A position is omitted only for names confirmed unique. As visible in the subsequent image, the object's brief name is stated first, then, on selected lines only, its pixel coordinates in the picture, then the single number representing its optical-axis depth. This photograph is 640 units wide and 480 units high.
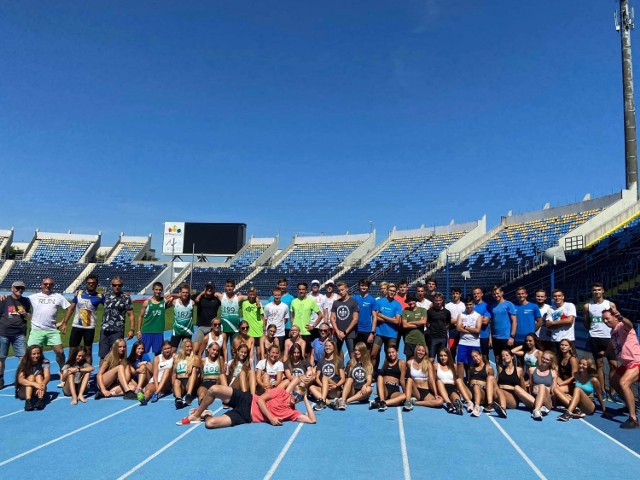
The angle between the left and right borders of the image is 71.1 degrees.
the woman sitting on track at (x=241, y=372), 6.58
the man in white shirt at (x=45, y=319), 7.63
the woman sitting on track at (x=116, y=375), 7.34
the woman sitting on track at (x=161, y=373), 7.23
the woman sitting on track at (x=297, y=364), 7.11
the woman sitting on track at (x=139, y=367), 7.47
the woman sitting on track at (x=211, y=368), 7.02
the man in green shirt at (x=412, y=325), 7.77
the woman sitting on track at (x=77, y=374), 7.19
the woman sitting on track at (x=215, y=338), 7.66
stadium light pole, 31.45
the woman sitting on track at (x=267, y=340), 7.73
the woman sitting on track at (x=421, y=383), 6.95
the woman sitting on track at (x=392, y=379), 6.96
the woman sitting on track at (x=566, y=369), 6.88
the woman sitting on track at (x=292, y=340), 7.31
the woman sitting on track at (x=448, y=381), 6.90
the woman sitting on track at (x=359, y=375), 7.14
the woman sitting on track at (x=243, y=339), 7.35
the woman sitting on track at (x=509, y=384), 6.87
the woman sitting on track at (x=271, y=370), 6.72
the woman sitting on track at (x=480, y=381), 6.82
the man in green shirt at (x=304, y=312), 8.17
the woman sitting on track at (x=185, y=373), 6.98
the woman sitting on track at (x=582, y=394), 6.61
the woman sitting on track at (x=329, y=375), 7.06
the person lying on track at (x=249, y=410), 5.88
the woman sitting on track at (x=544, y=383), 6.72
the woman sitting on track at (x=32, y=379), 6.66
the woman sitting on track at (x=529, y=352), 7.09
